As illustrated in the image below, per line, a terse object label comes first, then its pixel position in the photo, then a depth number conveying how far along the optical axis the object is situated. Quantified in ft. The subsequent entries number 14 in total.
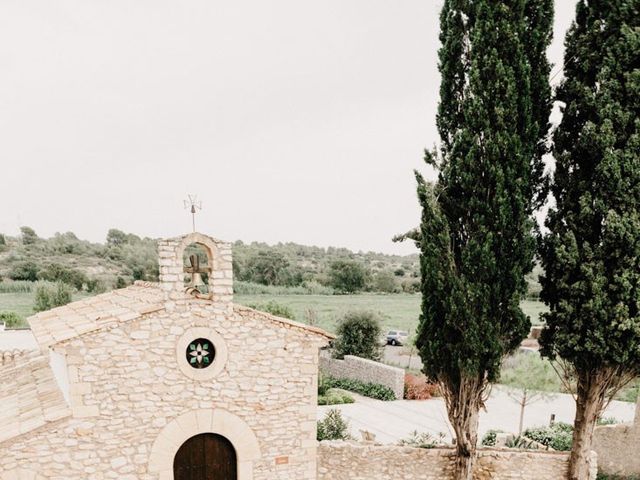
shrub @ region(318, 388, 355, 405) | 64.98
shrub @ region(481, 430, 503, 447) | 45.27
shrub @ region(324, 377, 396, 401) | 69.67
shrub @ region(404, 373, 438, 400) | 70.79
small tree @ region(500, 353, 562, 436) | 56.75
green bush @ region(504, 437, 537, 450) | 44.52
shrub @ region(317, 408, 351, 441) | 45.75
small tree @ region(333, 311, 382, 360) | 82.84
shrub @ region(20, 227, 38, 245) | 182.30
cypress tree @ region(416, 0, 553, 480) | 32.73
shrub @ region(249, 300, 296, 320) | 79.97
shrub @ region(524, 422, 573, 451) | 45.73
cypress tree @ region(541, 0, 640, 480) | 31.19
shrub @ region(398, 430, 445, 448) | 39.26
